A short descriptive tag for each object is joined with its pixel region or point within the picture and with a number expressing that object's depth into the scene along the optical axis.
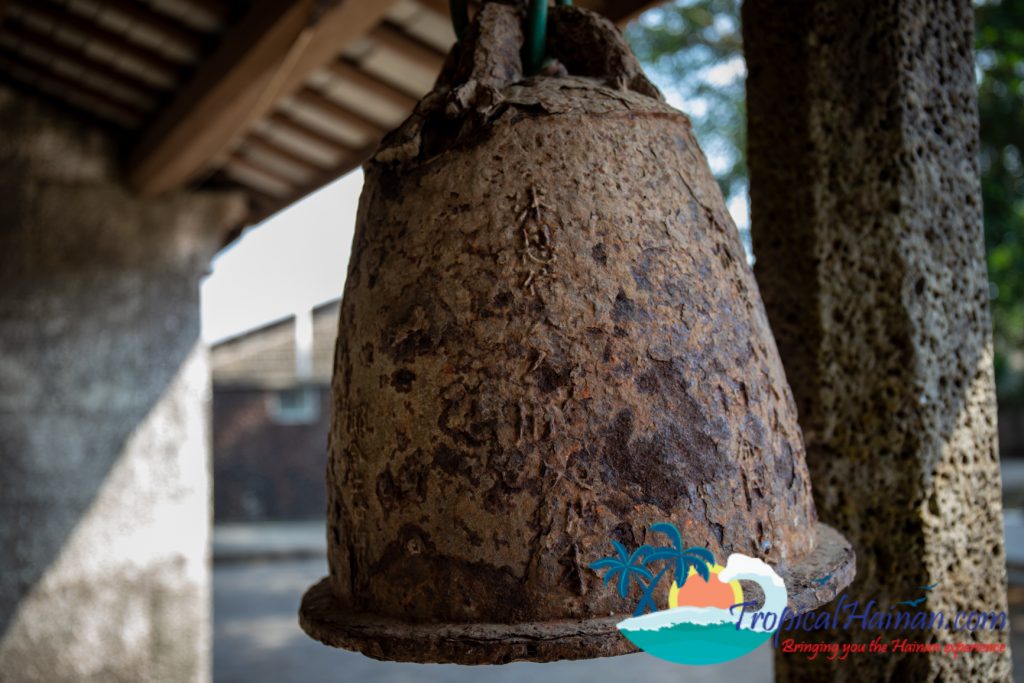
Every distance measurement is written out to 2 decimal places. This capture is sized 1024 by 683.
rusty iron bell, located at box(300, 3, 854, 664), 0.63
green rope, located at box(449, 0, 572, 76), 0.81
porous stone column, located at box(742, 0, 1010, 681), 1.22
